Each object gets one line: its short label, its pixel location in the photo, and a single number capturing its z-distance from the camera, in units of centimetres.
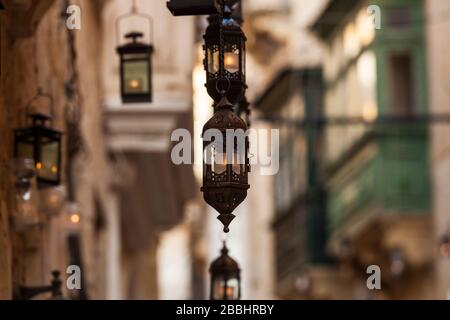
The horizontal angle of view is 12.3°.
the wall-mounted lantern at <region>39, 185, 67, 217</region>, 1672
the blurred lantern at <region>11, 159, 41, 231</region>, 1465
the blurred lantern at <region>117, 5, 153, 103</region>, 1717
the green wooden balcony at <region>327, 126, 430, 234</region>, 3300
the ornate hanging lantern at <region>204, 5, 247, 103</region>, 1266
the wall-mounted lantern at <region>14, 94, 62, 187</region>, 1508
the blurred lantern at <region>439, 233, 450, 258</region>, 2433
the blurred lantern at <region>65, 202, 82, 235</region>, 1828
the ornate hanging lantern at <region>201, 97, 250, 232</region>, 1227
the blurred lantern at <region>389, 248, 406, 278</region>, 3291
